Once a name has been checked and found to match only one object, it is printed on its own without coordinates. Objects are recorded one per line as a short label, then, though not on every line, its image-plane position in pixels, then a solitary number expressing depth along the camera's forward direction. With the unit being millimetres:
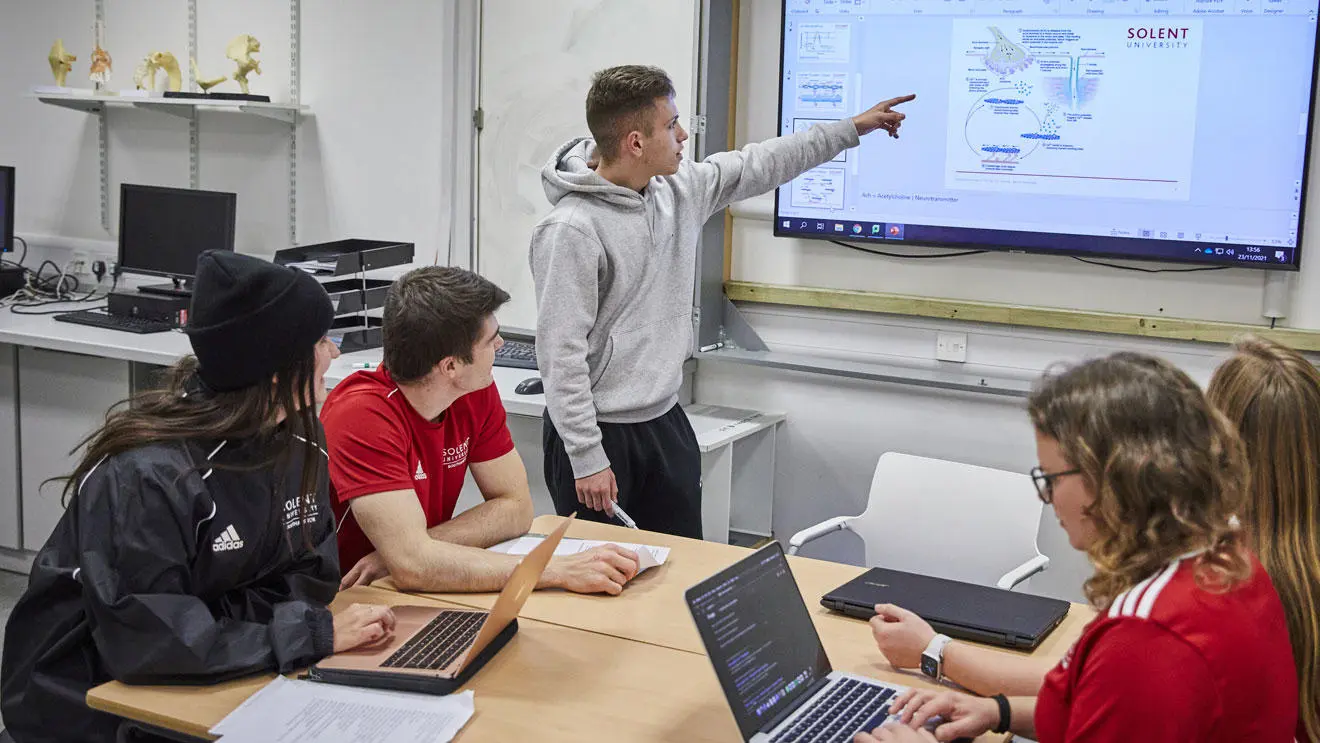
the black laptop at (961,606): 1883
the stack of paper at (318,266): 3873
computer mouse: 3416
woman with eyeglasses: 1219
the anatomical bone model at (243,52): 4426
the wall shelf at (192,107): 4422
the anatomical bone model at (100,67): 4691
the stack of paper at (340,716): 1550
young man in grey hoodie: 2654
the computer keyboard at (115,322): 4117
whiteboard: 3723
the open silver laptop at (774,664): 1491
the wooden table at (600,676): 1600
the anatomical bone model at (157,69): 4586
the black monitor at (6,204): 4723
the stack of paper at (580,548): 2180
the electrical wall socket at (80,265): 5008
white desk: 3494
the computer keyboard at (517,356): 3785
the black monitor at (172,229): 4328
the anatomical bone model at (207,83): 4484
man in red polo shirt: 2072
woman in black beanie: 1646
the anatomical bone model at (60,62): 4805
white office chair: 2682
